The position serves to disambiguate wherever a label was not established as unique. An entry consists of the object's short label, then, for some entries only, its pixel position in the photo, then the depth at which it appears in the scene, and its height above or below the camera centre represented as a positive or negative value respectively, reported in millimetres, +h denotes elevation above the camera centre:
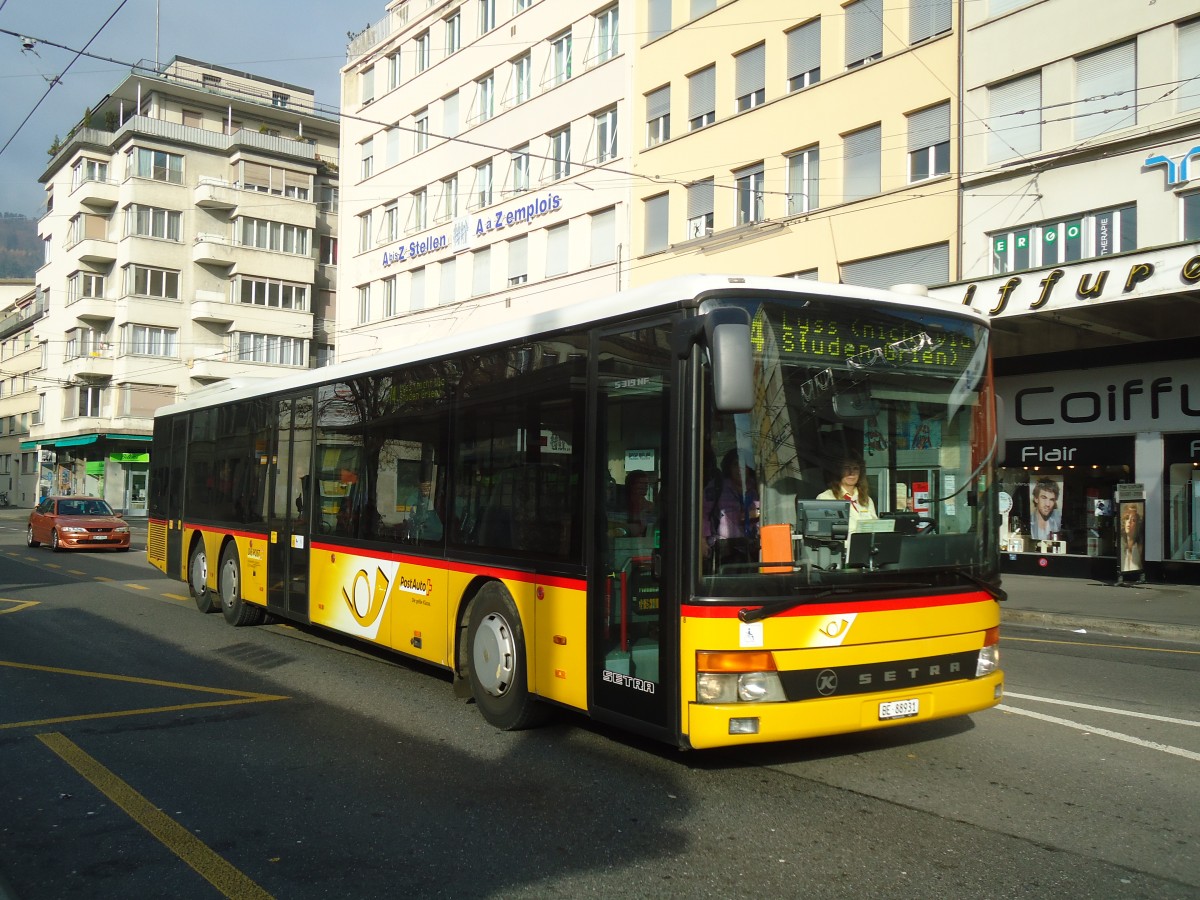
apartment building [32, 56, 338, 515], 54875 +12264
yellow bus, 5590 -58
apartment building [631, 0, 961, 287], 22391 +8543
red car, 28234 -788
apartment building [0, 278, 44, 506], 66562 +6364
